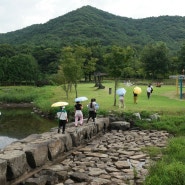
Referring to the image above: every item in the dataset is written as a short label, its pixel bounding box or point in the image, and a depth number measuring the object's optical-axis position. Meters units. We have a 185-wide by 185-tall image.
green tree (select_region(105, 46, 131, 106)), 21.46
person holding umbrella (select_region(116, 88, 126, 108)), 20.66
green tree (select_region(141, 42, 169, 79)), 55.64
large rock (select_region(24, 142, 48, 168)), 9.99
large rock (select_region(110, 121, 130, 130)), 18.19
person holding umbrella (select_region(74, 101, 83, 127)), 15.55
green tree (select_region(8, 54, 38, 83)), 56.78
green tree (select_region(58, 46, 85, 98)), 28.74
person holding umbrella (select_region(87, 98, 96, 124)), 16.70
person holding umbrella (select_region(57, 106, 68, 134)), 13.76
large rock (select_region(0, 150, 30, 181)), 8.90
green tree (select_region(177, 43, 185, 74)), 54.12
